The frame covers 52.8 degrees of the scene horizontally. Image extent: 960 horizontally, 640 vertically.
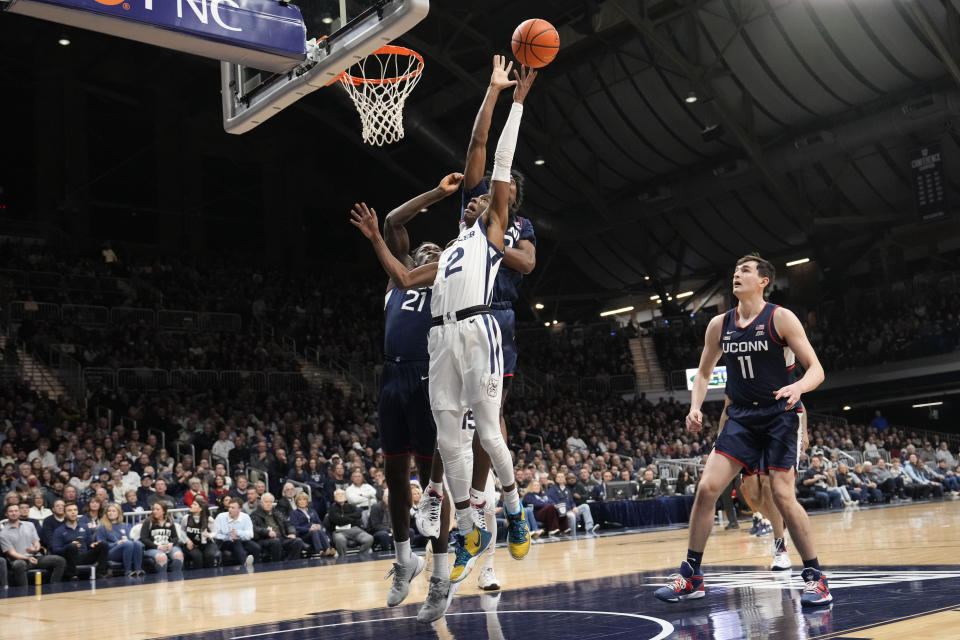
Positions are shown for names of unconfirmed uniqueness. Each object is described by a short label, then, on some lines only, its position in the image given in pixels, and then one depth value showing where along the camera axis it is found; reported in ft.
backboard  25.39
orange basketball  20.11
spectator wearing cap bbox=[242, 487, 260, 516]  48.44
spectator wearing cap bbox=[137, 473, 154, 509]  48.60
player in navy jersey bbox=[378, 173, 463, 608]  20.17
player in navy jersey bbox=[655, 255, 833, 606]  19.15
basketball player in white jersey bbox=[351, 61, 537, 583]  17.93
